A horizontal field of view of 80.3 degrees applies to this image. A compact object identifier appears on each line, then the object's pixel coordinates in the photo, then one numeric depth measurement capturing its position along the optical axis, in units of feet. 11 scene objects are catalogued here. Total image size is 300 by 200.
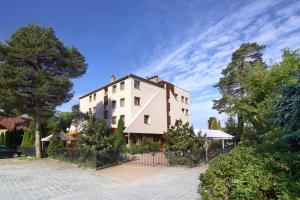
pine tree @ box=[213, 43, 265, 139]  82.54
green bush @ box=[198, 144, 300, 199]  8.83
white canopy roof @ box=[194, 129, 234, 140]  53.91
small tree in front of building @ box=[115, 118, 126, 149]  68.71
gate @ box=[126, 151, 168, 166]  40.98
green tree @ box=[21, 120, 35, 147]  71.90
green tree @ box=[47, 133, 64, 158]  55.17
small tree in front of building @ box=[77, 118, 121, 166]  39.29
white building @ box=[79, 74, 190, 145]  76.90
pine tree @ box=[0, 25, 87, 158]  53.46
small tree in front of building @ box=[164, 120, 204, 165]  37.57
